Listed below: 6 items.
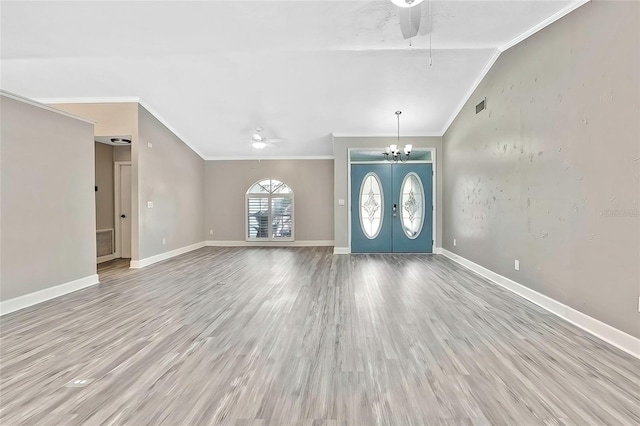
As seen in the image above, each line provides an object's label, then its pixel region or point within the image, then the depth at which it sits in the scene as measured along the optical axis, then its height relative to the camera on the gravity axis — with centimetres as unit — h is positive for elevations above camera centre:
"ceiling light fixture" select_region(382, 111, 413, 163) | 633 +135
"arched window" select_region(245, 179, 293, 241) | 903 +6
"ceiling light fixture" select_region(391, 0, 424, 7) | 255 +179
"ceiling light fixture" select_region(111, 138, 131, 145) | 623 +158
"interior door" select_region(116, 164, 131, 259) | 704 +5
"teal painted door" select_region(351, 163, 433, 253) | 739 +12
